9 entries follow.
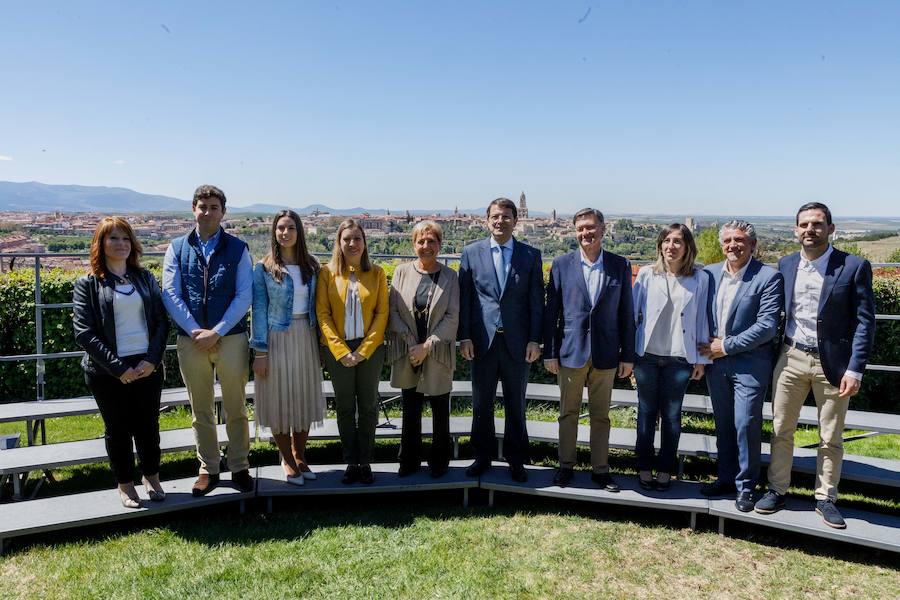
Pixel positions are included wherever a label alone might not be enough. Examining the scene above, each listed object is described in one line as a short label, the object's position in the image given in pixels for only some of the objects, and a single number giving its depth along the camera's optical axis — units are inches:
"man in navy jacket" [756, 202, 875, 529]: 132.3
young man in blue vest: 140.7
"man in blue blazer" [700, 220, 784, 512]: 138.6
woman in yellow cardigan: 148.3
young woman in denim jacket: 146.3
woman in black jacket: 131.9
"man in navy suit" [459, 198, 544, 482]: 150.8
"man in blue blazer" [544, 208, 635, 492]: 147.5
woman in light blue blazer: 144.2
